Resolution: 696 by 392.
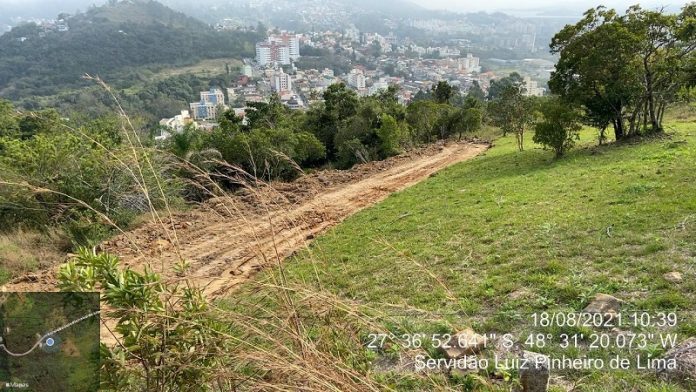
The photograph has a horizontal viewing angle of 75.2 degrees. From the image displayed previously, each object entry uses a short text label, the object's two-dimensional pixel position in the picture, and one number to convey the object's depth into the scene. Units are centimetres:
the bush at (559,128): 1517
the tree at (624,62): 1445
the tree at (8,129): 2544
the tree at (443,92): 3341
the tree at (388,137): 2177
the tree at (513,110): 2115
